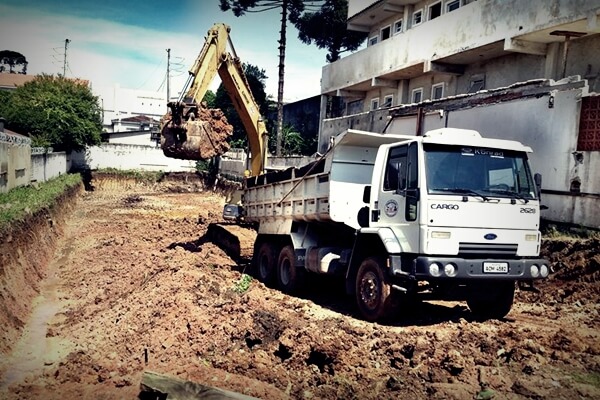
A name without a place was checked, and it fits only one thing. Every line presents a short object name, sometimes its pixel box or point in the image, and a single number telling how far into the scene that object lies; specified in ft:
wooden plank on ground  15.57
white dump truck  21.25
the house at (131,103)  218.18
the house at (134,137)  134.92
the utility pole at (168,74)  184.53
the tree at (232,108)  110.87
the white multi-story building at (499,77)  32.07
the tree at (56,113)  92.43
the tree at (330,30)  98.22
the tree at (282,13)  88.69
